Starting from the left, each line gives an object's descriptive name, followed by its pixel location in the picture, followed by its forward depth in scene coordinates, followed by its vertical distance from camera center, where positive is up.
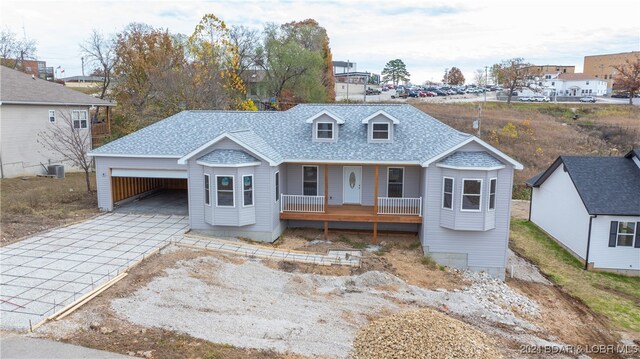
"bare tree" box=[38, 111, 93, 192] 26.33 -1.90
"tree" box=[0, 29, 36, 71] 45.35 +5.86
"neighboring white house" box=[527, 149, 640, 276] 18.05 -4.23
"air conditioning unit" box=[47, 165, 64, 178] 26.64 -3.94
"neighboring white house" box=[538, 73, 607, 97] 87.06 +5.24
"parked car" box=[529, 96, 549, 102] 70.00 +1.91
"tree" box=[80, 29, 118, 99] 41.62 +4.78
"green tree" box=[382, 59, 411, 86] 112.75 +9.95
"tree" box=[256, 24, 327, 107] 45.31 +3.88
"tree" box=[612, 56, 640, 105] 64.96 +4.95
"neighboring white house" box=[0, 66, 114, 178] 25.08 -0.66
